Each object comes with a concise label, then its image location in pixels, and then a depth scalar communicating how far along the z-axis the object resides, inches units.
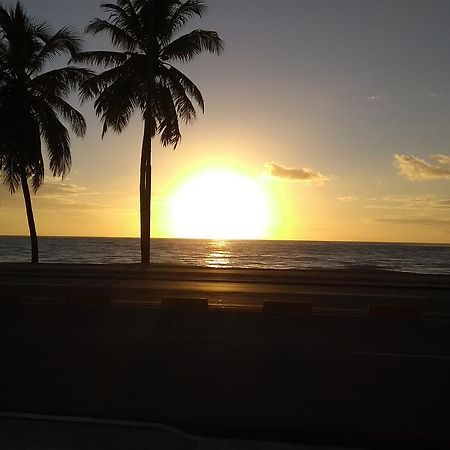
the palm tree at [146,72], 992.9
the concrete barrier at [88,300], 527.3
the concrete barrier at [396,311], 472.4
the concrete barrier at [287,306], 487.5
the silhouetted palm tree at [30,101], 1006.4
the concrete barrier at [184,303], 507.5
